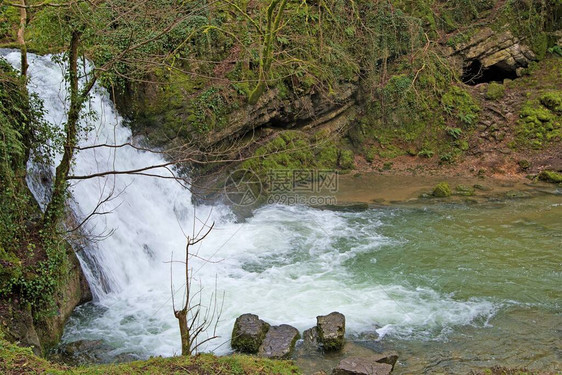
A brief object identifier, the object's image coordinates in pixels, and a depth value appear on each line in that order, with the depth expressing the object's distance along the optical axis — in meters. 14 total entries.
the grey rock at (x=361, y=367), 5.25
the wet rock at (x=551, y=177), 12.80
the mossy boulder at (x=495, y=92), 15.26
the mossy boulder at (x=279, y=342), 5.89
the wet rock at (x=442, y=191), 12.30
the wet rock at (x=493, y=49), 15.62
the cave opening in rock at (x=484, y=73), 15.89
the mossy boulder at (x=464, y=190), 12.41
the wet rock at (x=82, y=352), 5.88
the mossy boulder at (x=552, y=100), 14.45
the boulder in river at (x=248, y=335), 6.05
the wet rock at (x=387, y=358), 5.53
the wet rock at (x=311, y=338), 6.14
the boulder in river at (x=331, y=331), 6.00
